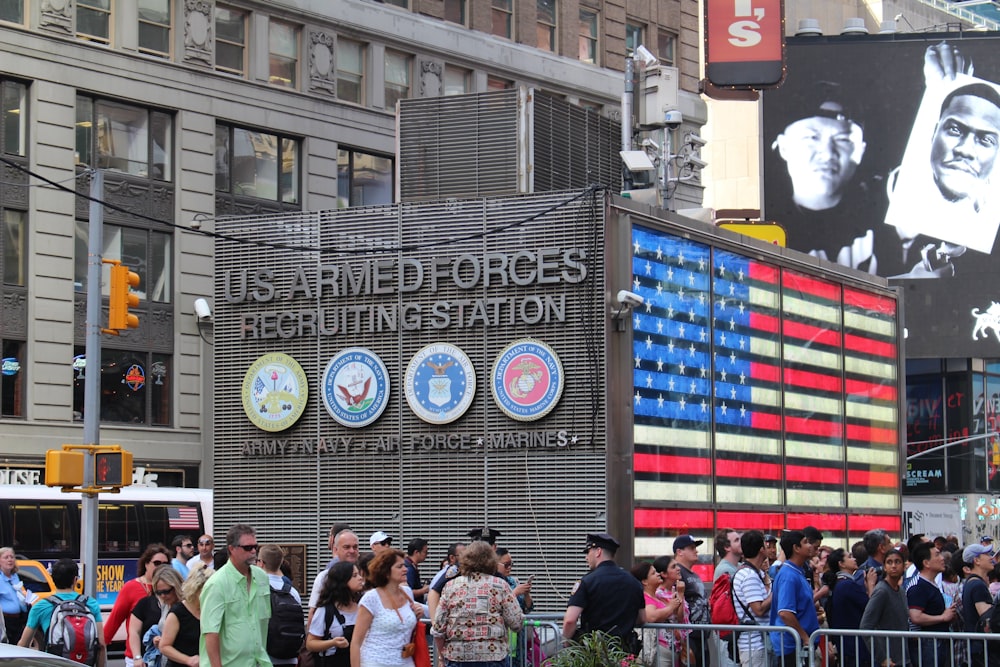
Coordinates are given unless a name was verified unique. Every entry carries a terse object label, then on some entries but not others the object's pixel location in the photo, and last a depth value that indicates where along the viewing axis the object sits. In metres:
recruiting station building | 21.19
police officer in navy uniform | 12.48
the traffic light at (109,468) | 19.56
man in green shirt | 11.22
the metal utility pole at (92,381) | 19.66
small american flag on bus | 33.16
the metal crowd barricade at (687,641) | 13.29
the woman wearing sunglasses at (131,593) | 13.92
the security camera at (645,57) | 32.53
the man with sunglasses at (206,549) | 16.62
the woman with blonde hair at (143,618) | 13.07
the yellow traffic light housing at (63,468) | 19.12
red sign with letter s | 50.81
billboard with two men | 65.38
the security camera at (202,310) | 39.53
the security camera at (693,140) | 30.31
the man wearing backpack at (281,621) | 12.28
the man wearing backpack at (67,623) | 14.03
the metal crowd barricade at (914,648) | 12.77
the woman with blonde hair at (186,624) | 11.88
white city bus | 30.38
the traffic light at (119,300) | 21.97
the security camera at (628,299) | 20.98
